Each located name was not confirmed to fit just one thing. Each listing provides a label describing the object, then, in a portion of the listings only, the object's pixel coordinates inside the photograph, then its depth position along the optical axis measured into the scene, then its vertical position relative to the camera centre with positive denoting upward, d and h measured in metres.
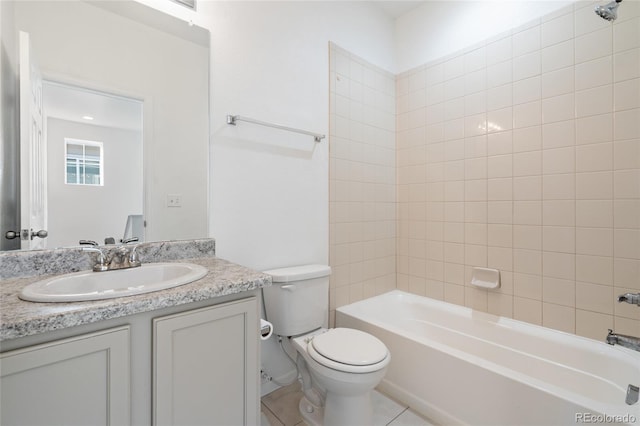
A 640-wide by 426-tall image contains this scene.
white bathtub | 1.23 -0.82
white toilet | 1.31 -0.67
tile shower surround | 1.53 +0.25
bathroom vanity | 0.69 -0.41
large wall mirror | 1.13 +0.40
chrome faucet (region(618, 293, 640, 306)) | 0.96 -0.29
